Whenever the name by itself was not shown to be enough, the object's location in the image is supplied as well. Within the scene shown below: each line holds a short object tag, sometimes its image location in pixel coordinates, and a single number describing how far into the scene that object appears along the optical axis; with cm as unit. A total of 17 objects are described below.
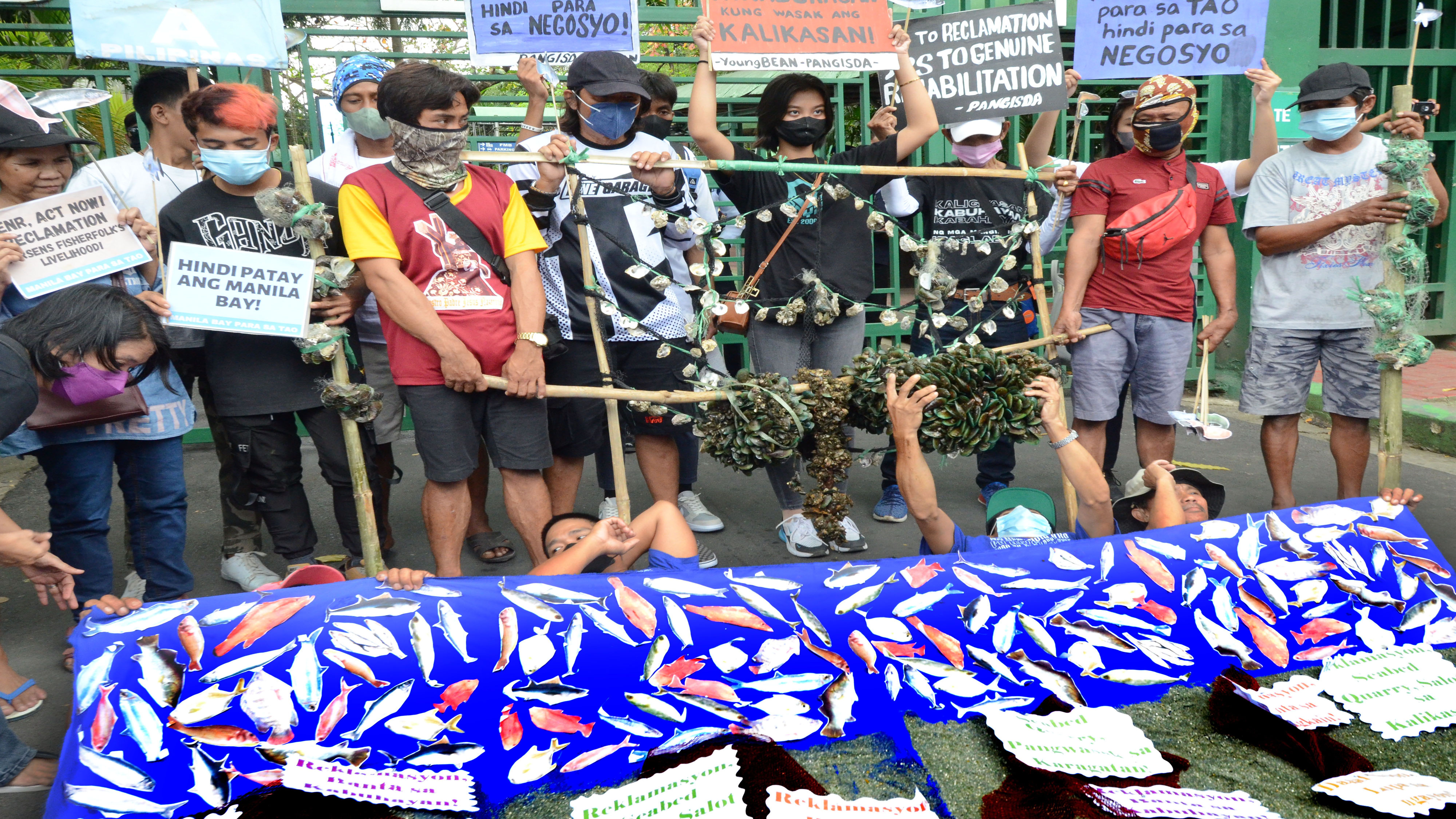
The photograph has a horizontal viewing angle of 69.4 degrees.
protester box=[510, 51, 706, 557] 375
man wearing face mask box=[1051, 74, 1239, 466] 429
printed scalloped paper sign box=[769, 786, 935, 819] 214
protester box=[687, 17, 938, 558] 409
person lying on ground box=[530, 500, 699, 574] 305
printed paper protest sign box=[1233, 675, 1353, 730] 251
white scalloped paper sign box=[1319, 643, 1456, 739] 252
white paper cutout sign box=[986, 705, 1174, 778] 233
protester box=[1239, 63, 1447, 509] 414
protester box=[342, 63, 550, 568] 334
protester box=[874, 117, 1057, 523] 428
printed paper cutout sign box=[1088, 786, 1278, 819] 214
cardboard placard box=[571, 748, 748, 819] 218
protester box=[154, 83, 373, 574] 340
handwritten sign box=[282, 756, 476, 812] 216
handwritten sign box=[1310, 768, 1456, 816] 215
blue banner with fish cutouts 228
